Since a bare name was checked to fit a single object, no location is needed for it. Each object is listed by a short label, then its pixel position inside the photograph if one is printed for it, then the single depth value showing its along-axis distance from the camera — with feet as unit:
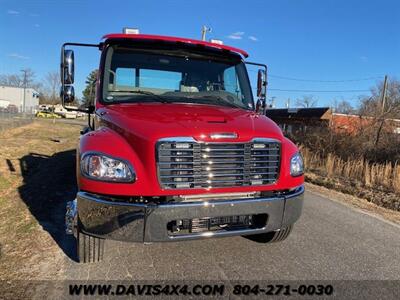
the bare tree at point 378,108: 64.69
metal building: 264.93
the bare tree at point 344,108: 80.33
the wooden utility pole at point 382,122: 59.98
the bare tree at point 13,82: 310.65
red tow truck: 12.51
